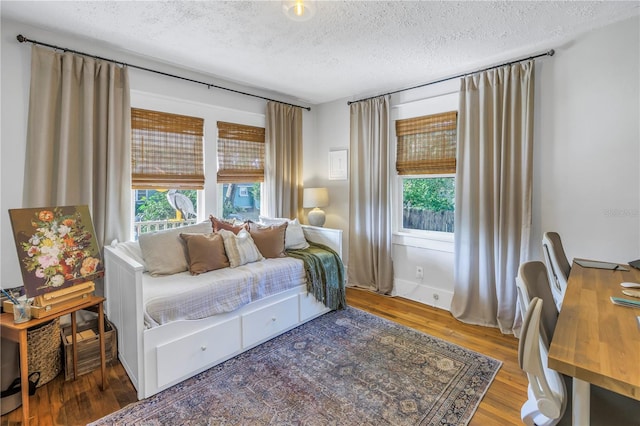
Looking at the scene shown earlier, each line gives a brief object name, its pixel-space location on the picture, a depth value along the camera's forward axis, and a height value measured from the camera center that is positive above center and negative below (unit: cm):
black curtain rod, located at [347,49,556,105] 252 +126
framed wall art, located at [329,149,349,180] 405 +53
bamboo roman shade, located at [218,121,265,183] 342 +60
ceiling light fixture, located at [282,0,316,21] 173 +112
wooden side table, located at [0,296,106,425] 157 -67
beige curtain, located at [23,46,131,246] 224 +52
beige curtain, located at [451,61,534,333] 264 +11
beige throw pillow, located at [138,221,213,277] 243 -38
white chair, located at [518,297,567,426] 93 -58
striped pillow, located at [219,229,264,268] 267 -39
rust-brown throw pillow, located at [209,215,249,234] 306 -21
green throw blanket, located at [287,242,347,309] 292 -69
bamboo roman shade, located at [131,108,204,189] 282 +53
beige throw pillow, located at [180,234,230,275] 248 -40
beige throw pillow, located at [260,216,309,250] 322 -35
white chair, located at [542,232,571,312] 183 -38
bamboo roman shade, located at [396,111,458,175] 318 +65
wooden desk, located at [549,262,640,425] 83 -45
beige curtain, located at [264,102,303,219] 379 +57
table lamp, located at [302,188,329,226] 392 +2
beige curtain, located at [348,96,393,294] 361 +6
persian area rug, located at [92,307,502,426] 175 -119
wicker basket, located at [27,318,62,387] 192 -94
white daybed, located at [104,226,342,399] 189 -91
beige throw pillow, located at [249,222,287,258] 295 -34
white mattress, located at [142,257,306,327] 199 -62
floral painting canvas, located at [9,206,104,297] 166 -24
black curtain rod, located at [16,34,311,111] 217 +121
